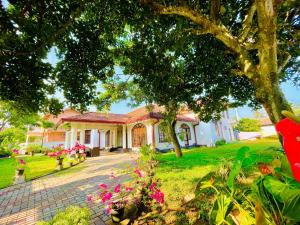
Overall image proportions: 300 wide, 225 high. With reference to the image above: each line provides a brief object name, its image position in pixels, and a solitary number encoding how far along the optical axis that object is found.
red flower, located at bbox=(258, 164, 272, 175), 1.79
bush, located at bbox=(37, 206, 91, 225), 2.55
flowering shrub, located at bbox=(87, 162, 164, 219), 3.72
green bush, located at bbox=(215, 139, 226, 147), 23.17
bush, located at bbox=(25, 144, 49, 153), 25.17
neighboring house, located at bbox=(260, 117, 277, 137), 40.64
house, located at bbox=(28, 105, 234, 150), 19.27
